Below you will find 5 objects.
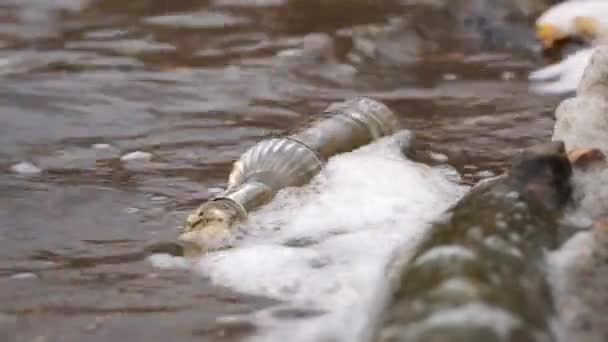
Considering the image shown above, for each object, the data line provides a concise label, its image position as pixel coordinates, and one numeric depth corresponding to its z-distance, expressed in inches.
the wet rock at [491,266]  116.8
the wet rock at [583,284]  129.4
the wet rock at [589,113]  206.2
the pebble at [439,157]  238.1
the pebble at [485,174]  224.1
